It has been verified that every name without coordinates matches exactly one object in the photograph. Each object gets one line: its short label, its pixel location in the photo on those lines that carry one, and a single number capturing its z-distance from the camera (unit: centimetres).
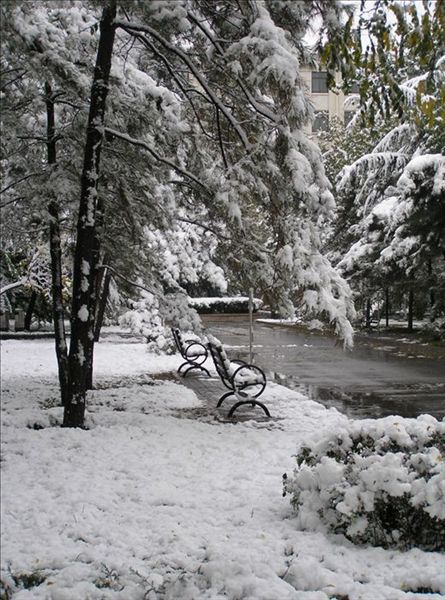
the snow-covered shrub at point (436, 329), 2223
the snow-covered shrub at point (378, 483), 431
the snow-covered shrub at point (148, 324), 1770
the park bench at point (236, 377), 926
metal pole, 1317
